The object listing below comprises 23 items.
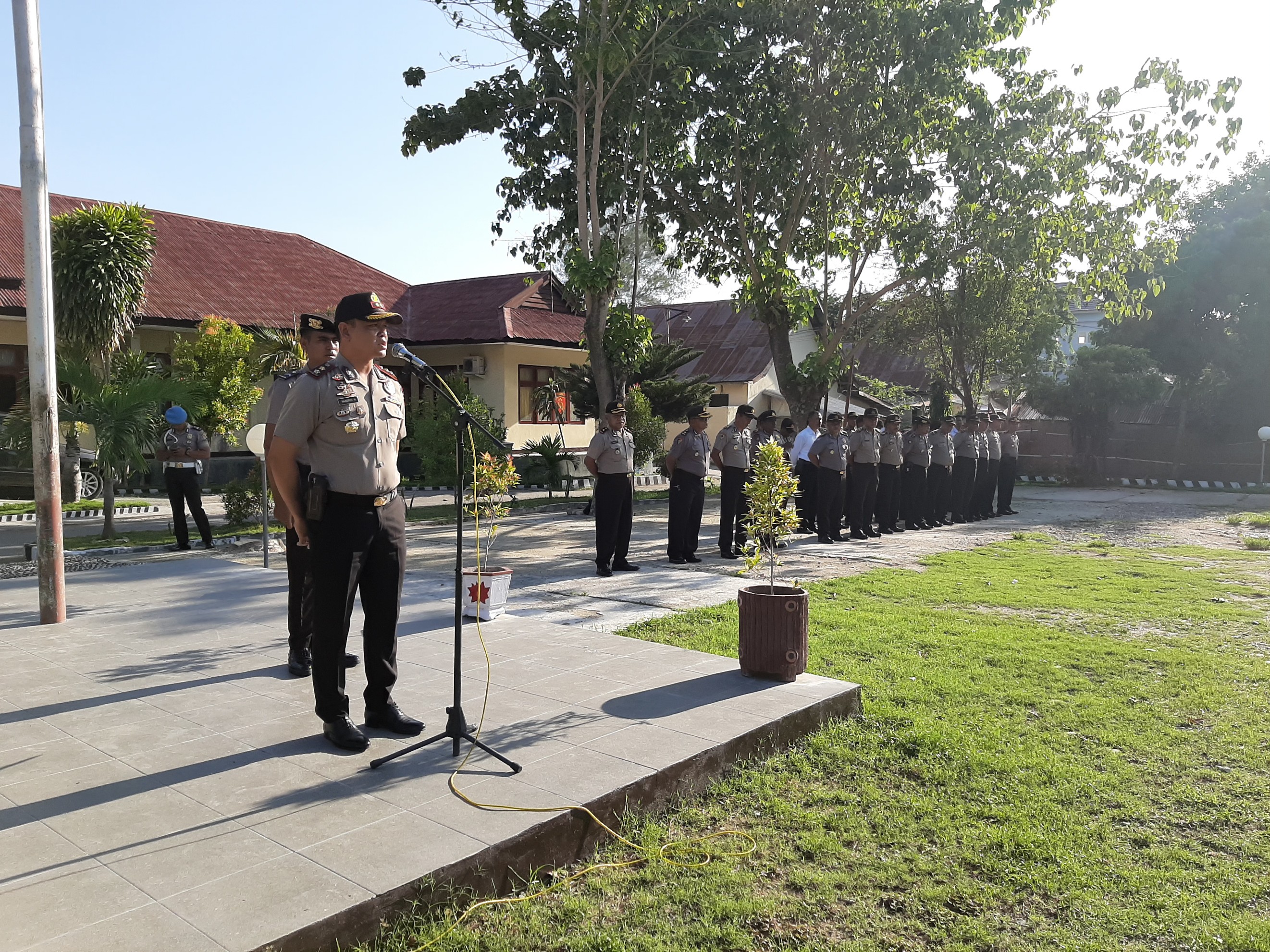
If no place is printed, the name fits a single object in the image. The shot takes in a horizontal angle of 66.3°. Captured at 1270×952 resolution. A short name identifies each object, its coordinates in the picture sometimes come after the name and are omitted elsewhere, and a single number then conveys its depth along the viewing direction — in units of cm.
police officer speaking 422
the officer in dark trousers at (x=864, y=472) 1460
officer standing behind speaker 554
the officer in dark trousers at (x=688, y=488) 1136
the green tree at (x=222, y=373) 1574
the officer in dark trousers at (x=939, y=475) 1708
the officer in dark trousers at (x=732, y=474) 1203
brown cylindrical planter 553
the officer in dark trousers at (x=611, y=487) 1027
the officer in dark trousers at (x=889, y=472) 1530
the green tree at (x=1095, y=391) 2930
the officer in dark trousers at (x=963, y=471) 1808
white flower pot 707
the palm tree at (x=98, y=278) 1338
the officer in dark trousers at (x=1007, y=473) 1983
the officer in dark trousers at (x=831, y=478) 1402
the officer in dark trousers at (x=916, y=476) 1648
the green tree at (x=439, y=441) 1712
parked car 1683
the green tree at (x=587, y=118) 1298
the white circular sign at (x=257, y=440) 867
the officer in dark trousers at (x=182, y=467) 1148
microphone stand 418
